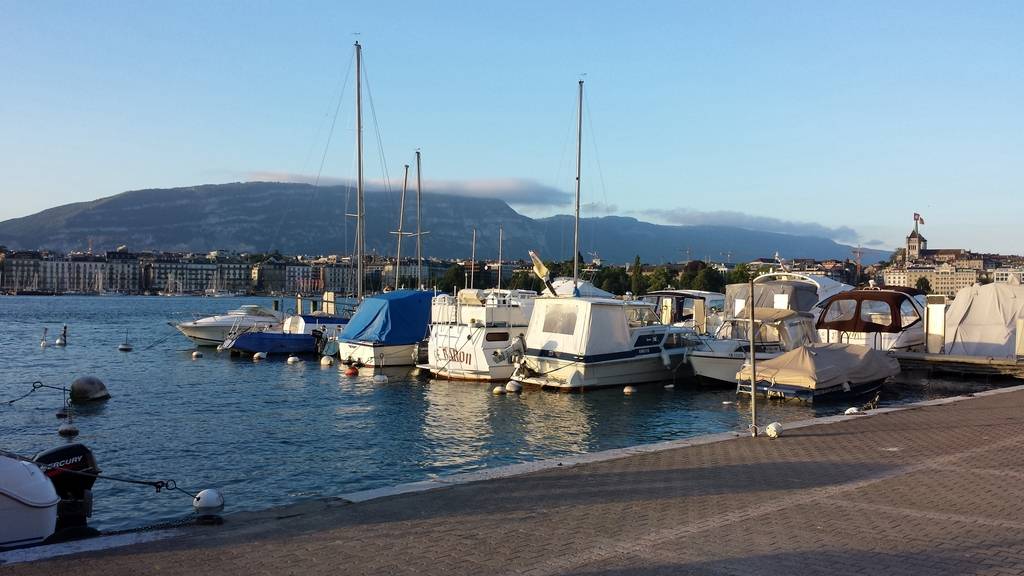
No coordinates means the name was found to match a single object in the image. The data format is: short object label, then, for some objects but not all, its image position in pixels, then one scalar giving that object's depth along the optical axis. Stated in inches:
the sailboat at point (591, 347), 1222.3
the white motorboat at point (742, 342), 1283.2
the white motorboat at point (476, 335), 1344.7
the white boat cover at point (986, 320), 1508.4
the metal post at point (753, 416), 622.4
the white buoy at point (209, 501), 473.1
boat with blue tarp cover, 1576.0
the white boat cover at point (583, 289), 1947.0
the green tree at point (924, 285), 7244.6
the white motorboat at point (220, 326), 2171.5
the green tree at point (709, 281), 5093.5
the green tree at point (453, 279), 5949.8
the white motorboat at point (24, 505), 372.2
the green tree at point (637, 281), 5338.1
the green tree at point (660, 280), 4947.8
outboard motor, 452.1
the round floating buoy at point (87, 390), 1113.4
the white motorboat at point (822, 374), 1069.8
